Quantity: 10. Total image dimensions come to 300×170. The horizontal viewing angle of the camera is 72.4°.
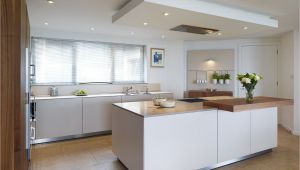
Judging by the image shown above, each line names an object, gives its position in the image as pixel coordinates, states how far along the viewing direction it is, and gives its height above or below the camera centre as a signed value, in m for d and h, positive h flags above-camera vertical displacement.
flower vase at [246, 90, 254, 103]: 3.09 -0.20
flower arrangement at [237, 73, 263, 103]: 3.05 +0.00
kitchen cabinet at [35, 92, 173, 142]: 3.87 -0.64
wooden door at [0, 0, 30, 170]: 1.36 +0.00
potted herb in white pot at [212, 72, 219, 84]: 5.64 +0.16
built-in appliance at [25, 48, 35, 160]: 3.09 -0.41
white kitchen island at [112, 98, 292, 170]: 2.36 -0.68
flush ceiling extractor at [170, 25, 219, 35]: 3.41 +0.92
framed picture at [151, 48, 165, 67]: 5.54 +0.71
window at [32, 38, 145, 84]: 4.40 +0.50
